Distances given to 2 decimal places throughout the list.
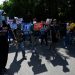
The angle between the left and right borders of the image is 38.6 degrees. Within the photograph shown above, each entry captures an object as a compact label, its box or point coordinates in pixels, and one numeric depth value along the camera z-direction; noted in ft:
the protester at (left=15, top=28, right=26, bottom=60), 14.85
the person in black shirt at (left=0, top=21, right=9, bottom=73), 11.66
